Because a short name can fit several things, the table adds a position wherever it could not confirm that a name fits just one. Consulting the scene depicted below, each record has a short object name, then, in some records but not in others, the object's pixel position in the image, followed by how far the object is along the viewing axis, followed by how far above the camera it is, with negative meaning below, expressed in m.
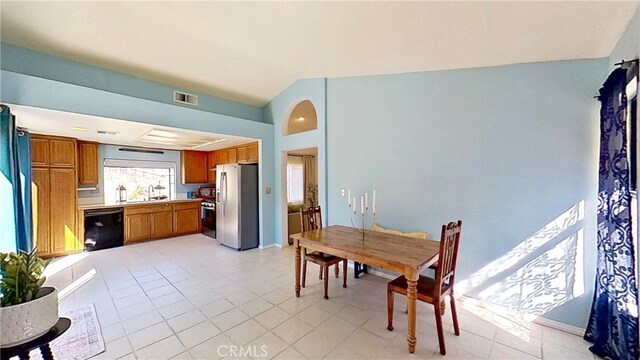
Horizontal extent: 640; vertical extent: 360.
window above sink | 5.32 -0.05
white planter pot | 1.17 -0.72
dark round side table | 1.15 -0.84
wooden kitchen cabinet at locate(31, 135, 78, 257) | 3.97 -0.29
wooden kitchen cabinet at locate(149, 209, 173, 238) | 5.35 -1.06
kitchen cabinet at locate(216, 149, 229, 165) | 5.89 +0.49
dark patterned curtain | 1.62 -0.49
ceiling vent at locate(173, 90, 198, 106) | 4.13 +1.38
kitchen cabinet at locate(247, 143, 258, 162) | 5.04 +0.52
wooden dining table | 1.95 -0.72
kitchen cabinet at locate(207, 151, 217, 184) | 6.42 +0.26
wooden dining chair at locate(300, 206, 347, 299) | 2.82 -0.99
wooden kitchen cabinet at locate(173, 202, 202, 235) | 5.72 -1.01
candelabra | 3.55 -0.56
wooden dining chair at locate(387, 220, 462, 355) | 1.95 -0.99
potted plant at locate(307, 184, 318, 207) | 6.62 -0.50
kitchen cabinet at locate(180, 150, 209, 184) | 6.12 +0.26
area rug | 1.92 -1.41
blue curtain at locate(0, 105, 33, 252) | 2.39 -0.16
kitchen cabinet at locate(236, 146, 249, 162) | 5.30 +0.52
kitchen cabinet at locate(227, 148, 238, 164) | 5.61 +0.50
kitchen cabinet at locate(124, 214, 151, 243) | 5.02 -1.07
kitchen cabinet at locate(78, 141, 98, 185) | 4.67 +0.28
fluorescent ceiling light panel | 3.99 +0.71
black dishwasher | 4.56 -1.01
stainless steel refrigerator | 4.63 -0.57
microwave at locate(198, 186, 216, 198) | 6.48 -0.41
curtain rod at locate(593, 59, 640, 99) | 1.51 +0.70
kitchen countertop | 4.56 -0.57
